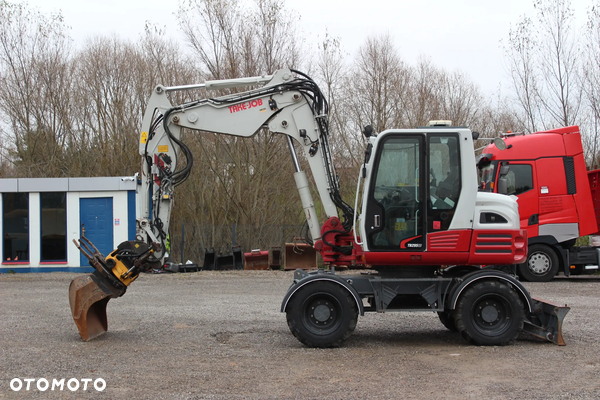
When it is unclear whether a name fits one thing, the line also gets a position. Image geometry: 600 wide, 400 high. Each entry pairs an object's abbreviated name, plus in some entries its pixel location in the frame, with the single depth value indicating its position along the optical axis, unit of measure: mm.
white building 18766
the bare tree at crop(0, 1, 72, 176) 26969
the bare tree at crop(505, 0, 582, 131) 24859
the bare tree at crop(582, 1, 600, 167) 24264
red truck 14977
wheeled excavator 7836
